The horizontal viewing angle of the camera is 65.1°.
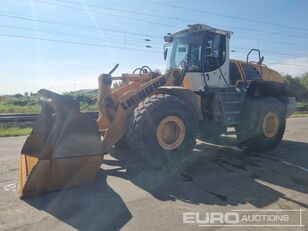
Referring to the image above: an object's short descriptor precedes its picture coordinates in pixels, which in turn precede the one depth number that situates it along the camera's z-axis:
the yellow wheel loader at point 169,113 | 3.79
